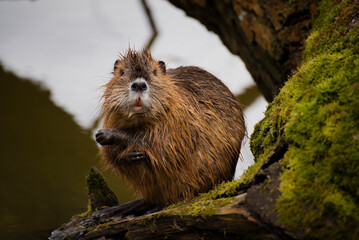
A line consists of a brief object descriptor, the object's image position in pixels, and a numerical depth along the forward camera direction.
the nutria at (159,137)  4.57
